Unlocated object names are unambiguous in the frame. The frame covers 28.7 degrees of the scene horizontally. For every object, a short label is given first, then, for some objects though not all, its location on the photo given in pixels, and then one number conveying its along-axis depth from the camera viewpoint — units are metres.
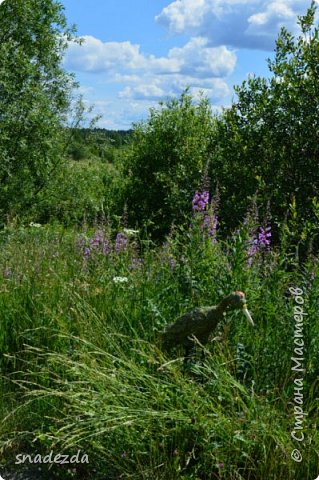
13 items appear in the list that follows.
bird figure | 3.52
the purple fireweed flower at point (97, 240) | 5.81
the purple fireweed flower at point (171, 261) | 4.99
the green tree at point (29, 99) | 10.02
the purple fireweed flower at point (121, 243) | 5.72
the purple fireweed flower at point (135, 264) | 5.35
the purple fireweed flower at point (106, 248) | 5.61
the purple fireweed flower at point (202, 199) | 4.81
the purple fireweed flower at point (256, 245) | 4.49
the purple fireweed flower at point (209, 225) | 4.75
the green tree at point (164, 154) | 9.44
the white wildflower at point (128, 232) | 5.80
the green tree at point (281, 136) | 6.79
